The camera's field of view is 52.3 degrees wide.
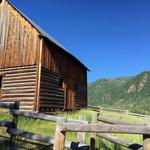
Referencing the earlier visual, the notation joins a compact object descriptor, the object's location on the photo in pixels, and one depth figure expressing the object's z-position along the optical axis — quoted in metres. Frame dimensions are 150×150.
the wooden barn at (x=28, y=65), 10.48
